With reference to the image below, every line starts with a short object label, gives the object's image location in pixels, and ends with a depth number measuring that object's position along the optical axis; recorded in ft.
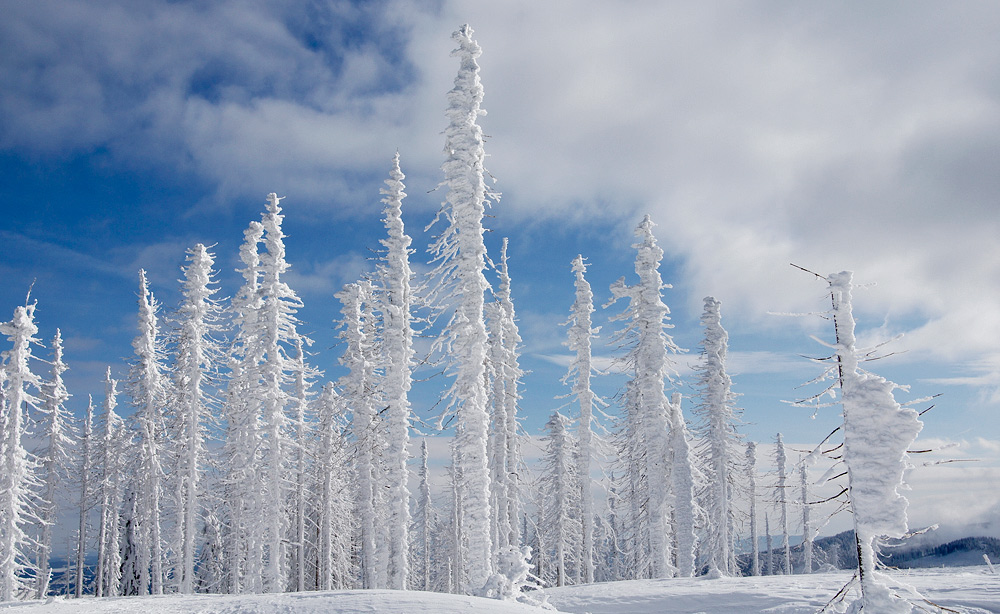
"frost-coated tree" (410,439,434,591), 176.39
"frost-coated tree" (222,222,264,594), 84.12
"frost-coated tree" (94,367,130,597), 114.01
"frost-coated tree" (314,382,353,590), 101.91
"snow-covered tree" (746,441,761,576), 168.67
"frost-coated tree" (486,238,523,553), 100.99
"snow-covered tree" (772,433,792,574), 182.16
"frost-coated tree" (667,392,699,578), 87.66
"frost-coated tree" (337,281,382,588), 97.25
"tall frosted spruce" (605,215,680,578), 86.53
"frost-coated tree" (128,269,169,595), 98.12
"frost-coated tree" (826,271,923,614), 33.53
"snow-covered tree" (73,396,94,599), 124.44
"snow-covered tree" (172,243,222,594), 87.35
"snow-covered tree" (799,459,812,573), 172.24
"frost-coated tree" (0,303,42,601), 85.85
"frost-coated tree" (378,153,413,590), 69.00
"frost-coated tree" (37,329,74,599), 123.85
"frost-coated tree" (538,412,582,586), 143.33
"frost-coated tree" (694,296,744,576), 113.39
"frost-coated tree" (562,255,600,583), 100.27
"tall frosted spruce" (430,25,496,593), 54.34
